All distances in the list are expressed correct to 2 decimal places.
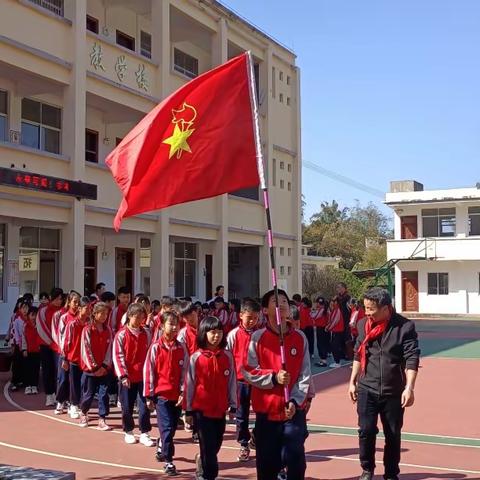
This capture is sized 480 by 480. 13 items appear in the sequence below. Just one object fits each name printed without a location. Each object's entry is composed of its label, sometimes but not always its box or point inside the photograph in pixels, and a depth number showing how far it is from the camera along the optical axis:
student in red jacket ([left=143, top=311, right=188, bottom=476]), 7.45
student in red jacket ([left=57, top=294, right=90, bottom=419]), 10.38
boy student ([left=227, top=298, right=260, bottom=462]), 7.90
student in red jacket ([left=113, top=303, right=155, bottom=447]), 8.48
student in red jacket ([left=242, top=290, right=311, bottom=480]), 5.59
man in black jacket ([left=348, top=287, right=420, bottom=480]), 6.61
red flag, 6.71
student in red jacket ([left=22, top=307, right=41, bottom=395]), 13.08
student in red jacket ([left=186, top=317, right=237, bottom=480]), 6.53
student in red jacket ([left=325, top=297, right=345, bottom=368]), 17.86
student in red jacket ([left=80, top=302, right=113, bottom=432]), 9.77
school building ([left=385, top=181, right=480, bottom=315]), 42.03
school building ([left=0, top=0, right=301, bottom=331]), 17.19
